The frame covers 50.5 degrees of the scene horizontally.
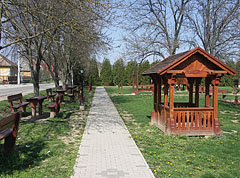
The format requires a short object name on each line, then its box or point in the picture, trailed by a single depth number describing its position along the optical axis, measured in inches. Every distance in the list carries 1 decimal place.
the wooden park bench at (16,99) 395.9
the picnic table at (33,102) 396.3
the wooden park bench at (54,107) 408.3
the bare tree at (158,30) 906.7
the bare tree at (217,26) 797.5
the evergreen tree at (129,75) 2066.1
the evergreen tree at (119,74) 2144.4
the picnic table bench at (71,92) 703.7
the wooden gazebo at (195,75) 306.5
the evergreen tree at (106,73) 2235.5
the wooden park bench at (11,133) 207.1
